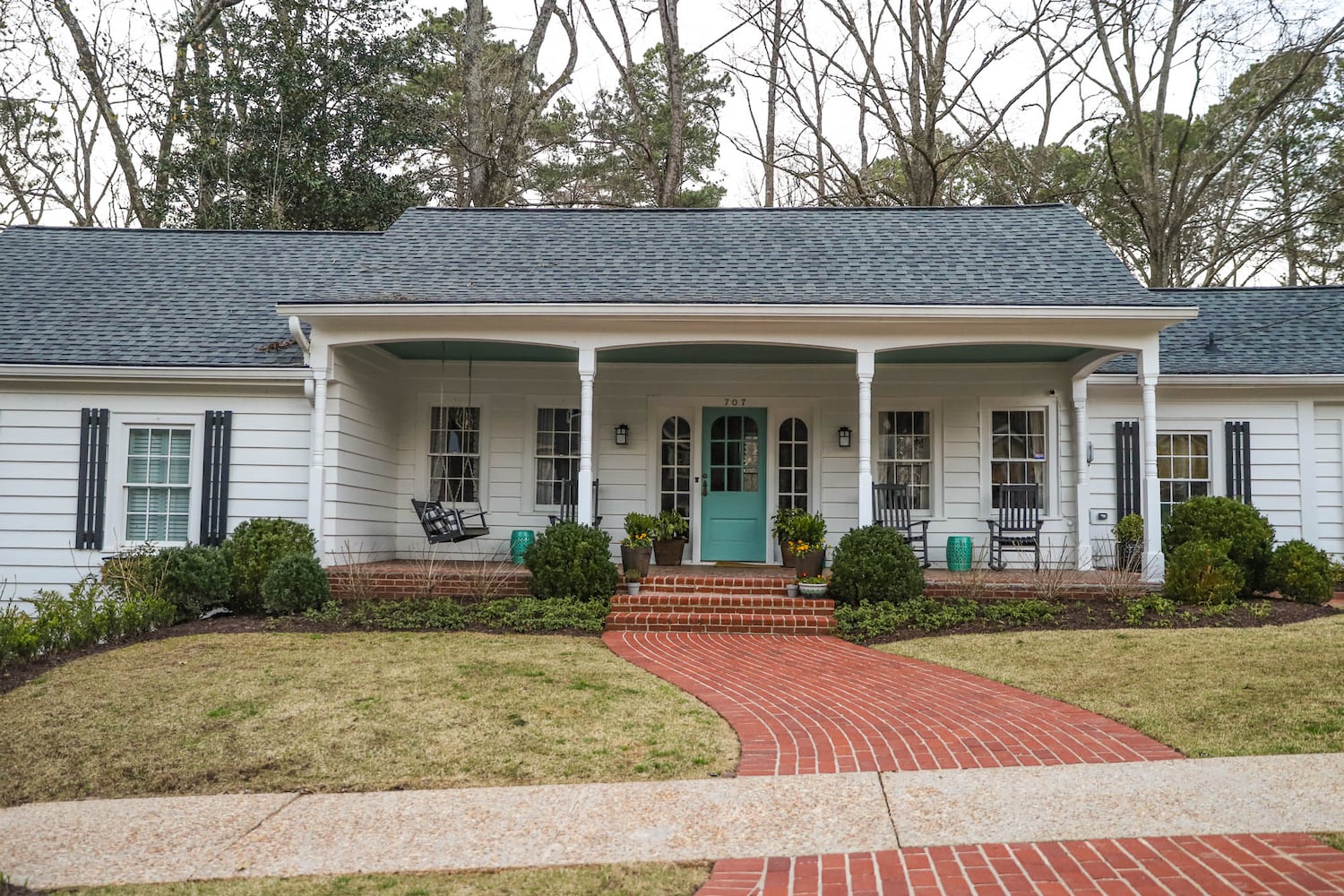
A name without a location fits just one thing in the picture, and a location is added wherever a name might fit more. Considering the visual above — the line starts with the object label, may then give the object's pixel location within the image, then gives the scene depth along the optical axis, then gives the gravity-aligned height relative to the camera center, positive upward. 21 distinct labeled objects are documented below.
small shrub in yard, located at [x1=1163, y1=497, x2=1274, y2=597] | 9.80 -0.08
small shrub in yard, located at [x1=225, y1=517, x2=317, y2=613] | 9.73 -0.40
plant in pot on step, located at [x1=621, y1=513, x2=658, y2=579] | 10.25 -0.30
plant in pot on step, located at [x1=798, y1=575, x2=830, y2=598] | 9.66 -0.68
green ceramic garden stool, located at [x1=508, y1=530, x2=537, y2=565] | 11.35 -0.34
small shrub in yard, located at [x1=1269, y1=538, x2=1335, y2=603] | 9.57 -0.48
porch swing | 10.59 -0.07
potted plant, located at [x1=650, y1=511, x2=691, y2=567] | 11.00 -0.26
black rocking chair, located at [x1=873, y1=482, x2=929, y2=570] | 11.05 +0.08
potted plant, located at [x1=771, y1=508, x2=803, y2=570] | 10.36 -0.11
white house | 10.28 +1.53
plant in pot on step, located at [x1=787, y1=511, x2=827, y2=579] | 10.05 -0.29
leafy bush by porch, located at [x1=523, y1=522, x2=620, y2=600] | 9.60 -0.50
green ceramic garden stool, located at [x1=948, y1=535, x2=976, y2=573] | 11.28 -0.38
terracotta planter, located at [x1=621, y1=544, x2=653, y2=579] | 10.25 -0.46
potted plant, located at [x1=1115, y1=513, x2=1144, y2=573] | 11.12 -0.19
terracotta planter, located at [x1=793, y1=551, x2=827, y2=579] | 10.08 -0.47
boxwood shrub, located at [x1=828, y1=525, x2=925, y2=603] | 9.38 -0.49
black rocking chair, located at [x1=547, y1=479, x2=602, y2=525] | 11.73 +0.15
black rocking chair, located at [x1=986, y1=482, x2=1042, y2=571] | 10.95 +0.01
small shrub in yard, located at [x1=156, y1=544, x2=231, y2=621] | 9.35 -0.67
